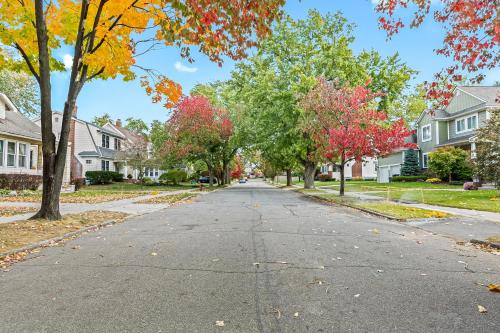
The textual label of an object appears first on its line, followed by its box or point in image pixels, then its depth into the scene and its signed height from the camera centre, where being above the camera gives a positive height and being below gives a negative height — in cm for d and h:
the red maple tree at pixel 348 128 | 1986 +256
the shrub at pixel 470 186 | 2633 -86
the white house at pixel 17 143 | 2572 +245
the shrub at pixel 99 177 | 3919 -11
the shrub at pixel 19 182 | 2394 -35
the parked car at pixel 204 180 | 6426 -80
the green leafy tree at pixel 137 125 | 4909 +660
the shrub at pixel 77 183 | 2940 -59
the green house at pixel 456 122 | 3388 +513
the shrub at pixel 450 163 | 3284 +92
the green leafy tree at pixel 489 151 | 1961 +117
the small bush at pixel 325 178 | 6489 -60
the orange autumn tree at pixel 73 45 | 1055 +389
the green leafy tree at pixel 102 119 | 8919 +1345
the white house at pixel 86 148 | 4031 +314
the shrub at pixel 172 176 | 4853 -8
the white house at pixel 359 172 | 6669 +41
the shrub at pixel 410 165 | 4300 +101
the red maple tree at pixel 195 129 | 3550 +444
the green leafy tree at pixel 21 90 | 4766 +1144
